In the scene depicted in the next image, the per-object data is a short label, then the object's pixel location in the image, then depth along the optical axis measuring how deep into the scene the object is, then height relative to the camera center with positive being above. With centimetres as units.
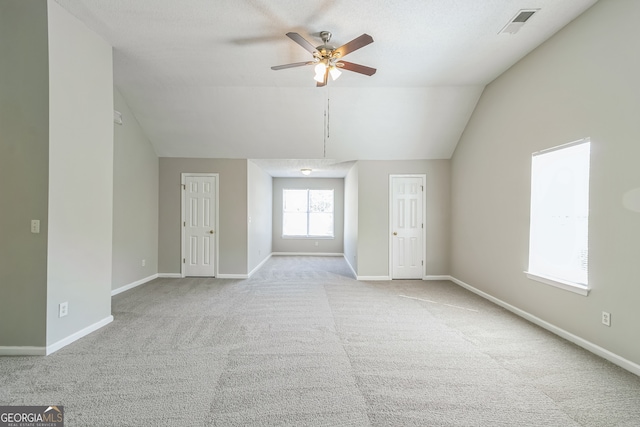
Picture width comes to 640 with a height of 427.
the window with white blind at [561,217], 283 -3
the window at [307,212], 893 +1
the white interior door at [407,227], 555 -28
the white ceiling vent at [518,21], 260 +187
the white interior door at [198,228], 555 -33
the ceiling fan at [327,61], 263 +153
